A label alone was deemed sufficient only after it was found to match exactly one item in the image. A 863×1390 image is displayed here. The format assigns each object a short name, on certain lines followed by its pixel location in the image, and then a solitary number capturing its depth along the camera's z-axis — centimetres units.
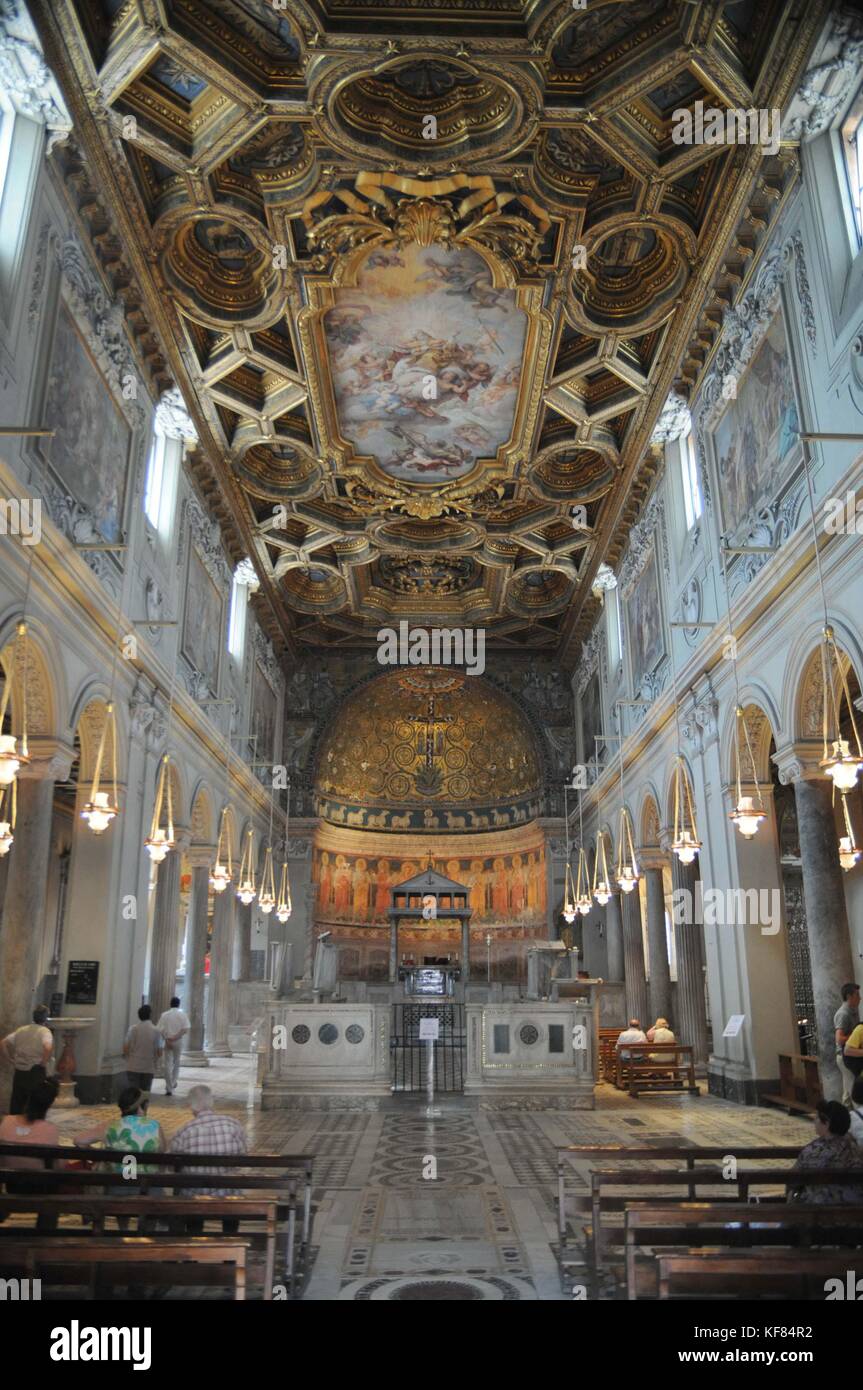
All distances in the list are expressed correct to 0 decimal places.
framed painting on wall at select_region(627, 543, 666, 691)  2005
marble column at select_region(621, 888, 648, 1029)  2314
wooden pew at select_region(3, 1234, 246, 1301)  438
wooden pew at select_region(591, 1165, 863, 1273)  561
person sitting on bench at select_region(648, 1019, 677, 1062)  1739
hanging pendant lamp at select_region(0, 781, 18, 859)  1050
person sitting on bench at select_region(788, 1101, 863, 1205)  576
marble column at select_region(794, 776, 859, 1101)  1208
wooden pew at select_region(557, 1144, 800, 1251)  664
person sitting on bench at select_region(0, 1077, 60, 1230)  672
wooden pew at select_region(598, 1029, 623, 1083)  1941
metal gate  1741
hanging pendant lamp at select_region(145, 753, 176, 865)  1285
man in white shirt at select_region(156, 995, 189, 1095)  1569
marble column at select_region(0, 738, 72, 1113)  1156
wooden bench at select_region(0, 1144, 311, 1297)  566
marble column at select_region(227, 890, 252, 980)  2745
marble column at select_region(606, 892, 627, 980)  2561
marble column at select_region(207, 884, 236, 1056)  2316
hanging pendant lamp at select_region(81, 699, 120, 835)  1055
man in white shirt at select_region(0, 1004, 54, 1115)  1036
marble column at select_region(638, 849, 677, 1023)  1997
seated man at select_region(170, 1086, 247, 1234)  695
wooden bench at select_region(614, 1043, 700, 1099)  1650
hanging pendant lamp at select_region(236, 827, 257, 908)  2061
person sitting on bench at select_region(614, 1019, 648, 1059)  1719
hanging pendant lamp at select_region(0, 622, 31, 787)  823
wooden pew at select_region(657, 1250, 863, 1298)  433
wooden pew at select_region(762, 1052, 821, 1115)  1323
